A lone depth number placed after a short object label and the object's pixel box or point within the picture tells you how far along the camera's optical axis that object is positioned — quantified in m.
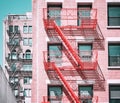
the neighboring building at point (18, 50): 84.94
